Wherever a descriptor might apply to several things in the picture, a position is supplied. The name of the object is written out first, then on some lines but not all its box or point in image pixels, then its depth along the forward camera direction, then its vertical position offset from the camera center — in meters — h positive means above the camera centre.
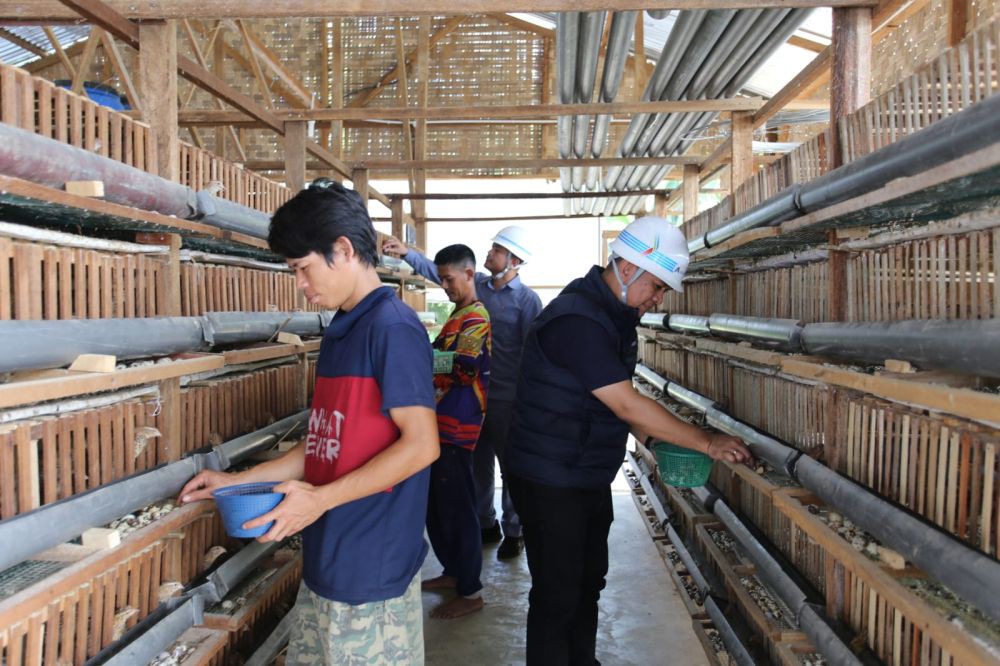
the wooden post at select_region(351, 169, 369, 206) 5.93 +1.17
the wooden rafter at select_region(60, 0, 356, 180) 2.23 +1.06
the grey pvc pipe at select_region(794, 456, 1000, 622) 1.37 -0.52
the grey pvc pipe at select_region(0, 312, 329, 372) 1.62 -0.05
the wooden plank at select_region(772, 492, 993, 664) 1.37 -0.64
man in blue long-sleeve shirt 4.46 -0.11
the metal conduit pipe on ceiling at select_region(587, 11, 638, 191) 3.25 +1.36
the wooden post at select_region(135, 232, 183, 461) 2.37 -0.21
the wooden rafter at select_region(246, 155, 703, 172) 5.57 +1.26
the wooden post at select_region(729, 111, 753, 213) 4.36 +1.06
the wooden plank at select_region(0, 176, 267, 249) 1.52 +0.29
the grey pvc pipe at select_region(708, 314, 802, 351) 2.53 -0.05
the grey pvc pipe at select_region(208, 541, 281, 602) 2.49 -0.94
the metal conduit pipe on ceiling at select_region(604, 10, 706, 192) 3.09 +1.32
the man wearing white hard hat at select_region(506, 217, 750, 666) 2.38 -0.37
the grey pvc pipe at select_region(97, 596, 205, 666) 1.94 -0.95
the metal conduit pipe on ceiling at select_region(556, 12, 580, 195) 3.33 +1.37
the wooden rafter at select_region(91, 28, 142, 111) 4.51 +1.79
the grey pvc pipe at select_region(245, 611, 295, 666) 2.71 -1.31
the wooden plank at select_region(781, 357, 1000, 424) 1.27 -0.16
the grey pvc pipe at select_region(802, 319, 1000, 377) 1.42 -0.06
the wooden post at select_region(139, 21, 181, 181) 2.42 +0.81
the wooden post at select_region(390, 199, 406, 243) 6.98 +1.00
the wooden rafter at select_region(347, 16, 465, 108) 10.48 +3.43
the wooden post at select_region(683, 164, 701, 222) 5.80 +1.06
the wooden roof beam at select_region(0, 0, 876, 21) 2.42 +1.07
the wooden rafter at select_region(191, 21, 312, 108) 8.61 +3.21
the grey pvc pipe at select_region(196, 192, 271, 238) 2.52 +0.39
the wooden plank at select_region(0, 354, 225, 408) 1.52 -0.16
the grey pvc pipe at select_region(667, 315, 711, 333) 4.12 -0.04
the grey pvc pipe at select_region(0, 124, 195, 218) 1.57 +0.38
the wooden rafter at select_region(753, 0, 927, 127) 2.40 +1.13
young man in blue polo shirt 1.64 -0.31
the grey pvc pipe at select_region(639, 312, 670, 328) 5.52 -0.01
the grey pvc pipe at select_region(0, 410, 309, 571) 1.58 -0.50
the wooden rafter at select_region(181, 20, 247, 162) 5.19 +2.03
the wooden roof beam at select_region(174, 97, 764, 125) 4.09 +1.27
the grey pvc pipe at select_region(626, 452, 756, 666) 2.90 -1.37
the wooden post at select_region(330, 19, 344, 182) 5.82 +1.81
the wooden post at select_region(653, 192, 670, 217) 7.08 +1.14
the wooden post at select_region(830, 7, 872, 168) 2.44 +0.88
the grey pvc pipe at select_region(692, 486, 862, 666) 2.13 -1.00
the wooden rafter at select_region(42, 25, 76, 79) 6.32 +2.39
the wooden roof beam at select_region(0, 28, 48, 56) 8.54 +3.50
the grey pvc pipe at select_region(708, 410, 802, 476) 2.51 -0.50
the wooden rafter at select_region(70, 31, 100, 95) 5.32 +2.07
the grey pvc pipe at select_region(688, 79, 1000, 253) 1.40 +0.38
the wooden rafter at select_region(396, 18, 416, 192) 7.36 +2.42
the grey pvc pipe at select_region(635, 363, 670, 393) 5.42 -0.51
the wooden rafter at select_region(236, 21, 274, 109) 5.65 +2.10
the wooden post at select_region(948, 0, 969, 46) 3.24 +1.36
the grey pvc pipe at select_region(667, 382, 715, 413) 3.91 -0.49
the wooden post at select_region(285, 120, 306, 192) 4.18 +0.98
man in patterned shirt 3.62 -0.59
